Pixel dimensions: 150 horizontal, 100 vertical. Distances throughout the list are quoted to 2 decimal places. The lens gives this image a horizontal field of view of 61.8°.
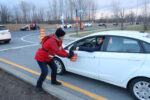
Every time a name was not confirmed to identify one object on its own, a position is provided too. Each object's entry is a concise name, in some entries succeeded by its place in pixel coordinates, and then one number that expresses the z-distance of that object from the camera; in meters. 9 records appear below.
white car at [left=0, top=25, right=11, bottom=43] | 10.66
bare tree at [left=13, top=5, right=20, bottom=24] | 57.62
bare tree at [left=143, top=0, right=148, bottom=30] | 16.20
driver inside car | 3.27
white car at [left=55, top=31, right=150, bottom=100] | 2.64
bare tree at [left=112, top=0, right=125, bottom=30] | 15.30
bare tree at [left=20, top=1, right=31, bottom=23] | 59.42
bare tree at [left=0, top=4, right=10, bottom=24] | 50.28
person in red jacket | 2.87
